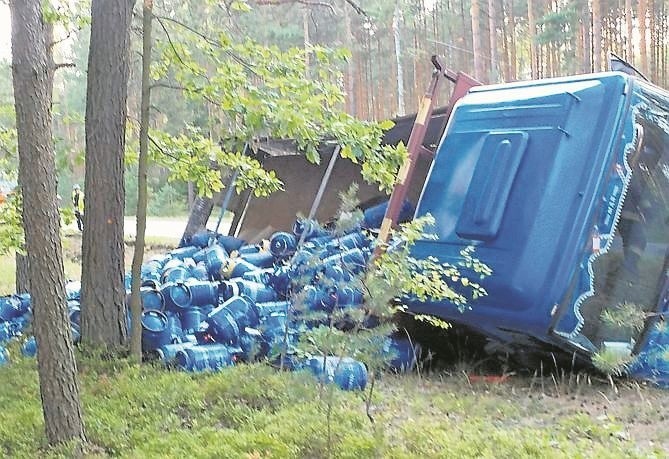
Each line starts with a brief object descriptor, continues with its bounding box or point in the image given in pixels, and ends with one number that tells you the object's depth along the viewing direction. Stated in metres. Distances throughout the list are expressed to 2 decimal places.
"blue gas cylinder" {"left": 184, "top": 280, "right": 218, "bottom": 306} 5.77
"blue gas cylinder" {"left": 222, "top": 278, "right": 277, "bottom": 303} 5.97
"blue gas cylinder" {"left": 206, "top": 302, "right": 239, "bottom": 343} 5.24
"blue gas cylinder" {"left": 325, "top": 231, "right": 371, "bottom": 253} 6.37
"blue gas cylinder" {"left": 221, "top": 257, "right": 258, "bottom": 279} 6.76
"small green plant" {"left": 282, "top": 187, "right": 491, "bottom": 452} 3.47
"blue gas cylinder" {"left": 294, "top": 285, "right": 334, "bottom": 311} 5.26
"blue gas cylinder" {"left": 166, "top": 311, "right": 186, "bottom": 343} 5.19
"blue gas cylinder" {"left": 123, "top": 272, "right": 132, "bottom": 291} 6.03
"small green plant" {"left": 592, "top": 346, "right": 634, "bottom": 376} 4.44
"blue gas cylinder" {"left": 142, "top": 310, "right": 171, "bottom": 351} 5.05
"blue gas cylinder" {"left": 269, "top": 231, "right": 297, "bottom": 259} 7.46
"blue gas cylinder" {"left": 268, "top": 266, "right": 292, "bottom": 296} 6.22
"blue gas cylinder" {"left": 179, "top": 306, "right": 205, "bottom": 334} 5.42
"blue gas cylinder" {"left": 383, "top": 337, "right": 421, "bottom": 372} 5.46
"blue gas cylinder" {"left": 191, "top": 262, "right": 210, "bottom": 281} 6.86
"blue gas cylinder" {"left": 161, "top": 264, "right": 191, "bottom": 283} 6.62
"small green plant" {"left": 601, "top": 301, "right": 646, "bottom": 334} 4.25
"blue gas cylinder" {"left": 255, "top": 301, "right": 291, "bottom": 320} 5.56
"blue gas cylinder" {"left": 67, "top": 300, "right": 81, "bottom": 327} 5.12
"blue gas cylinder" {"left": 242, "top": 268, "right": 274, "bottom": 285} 6.38
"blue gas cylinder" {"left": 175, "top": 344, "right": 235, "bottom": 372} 4.81
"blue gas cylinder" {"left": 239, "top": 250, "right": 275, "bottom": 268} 7.30
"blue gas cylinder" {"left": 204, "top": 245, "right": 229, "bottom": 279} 7.08
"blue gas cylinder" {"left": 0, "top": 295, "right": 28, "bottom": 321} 6.14
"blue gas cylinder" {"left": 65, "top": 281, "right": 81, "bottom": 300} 6.07
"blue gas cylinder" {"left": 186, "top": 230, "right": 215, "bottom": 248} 9.25
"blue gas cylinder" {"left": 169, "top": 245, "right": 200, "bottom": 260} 8.29
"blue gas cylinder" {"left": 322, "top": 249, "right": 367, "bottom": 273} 5.01
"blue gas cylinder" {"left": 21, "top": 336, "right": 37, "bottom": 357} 5.18
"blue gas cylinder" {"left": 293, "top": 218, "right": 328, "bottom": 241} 7.24
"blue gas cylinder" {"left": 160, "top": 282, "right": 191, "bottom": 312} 5.54
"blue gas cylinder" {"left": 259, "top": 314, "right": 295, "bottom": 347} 5.07
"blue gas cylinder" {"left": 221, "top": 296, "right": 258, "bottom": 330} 5.39
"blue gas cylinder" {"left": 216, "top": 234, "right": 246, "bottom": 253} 8.80
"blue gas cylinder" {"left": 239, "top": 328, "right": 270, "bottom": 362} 5.02
